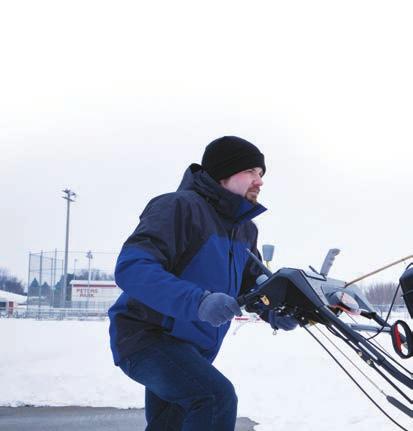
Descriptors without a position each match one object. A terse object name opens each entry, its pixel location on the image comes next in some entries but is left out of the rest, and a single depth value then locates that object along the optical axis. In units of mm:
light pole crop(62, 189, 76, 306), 26969
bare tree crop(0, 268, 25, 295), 72669
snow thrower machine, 1887
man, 2254
